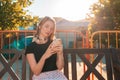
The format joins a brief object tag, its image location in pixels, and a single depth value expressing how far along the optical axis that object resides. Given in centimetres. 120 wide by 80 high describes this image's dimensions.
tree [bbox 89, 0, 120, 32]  1169
